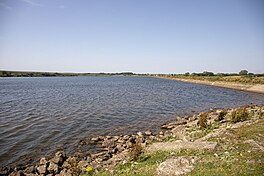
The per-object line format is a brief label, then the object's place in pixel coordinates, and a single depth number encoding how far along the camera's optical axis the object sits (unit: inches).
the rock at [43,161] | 482.6
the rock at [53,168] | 443.9
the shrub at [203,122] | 660.7
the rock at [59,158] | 484.1
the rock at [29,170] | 450.6
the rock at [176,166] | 322.7
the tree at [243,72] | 5785.4
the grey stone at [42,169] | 439.5
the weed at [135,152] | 424.6
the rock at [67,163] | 407.2
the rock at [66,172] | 412.5
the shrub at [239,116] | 685.9
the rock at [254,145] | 371.9
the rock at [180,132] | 580.4
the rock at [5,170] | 448.1
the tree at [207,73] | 6715.6
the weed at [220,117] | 758.3
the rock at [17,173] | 429.1
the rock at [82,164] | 455.4
